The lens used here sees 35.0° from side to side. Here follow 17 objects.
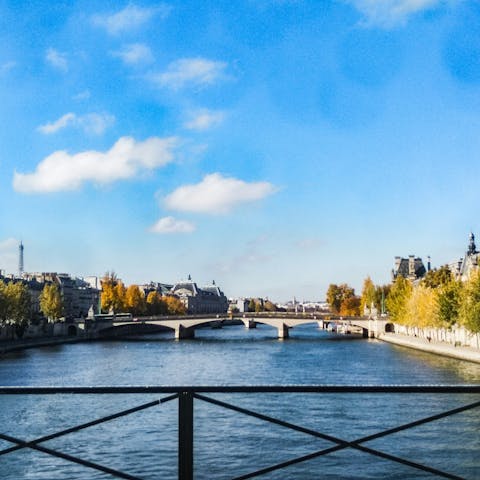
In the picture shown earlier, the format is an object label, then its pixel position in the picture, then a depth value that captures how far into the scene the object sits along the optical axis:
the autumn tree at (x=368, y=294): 131.25
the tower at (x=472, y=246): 101.25
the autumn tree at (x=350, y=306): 144.69
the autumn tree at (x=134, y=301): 140.38
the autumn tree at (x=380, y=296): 128.96
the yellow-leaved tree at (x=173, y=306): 167.88
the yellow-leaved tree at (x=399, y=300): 91.75
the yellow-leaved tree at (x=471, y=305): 55.97
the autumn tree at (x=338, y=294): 149.62
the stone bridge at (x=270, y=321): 106.50
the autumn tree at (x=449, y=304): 68.44
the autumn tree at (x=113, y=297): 135.62
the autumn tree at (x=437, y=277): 86.88
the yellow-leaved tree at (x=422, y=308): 74.49
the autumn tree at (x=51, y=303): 108.25
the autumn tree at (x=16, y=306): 82.39
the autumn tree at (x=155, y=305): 152.99
